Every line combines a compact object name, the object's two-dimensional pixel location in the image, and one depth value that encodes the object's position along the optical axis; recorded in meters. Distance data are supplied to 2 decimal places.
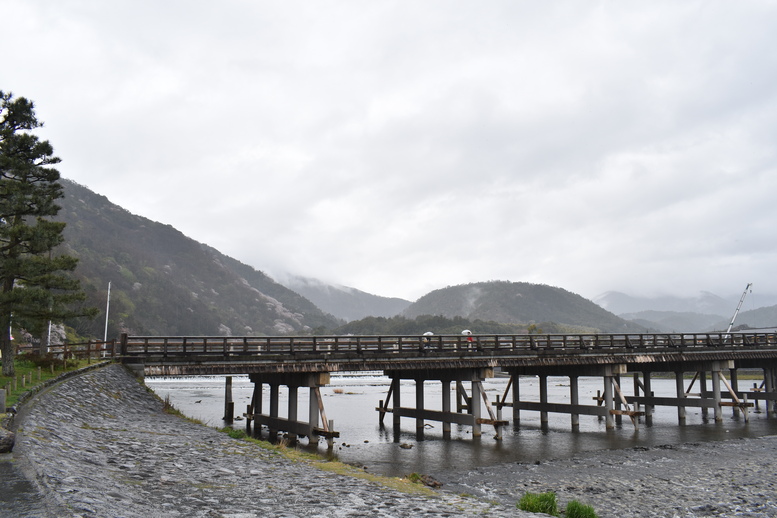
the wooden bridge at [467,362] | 26.31
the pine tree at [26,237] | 25.19
